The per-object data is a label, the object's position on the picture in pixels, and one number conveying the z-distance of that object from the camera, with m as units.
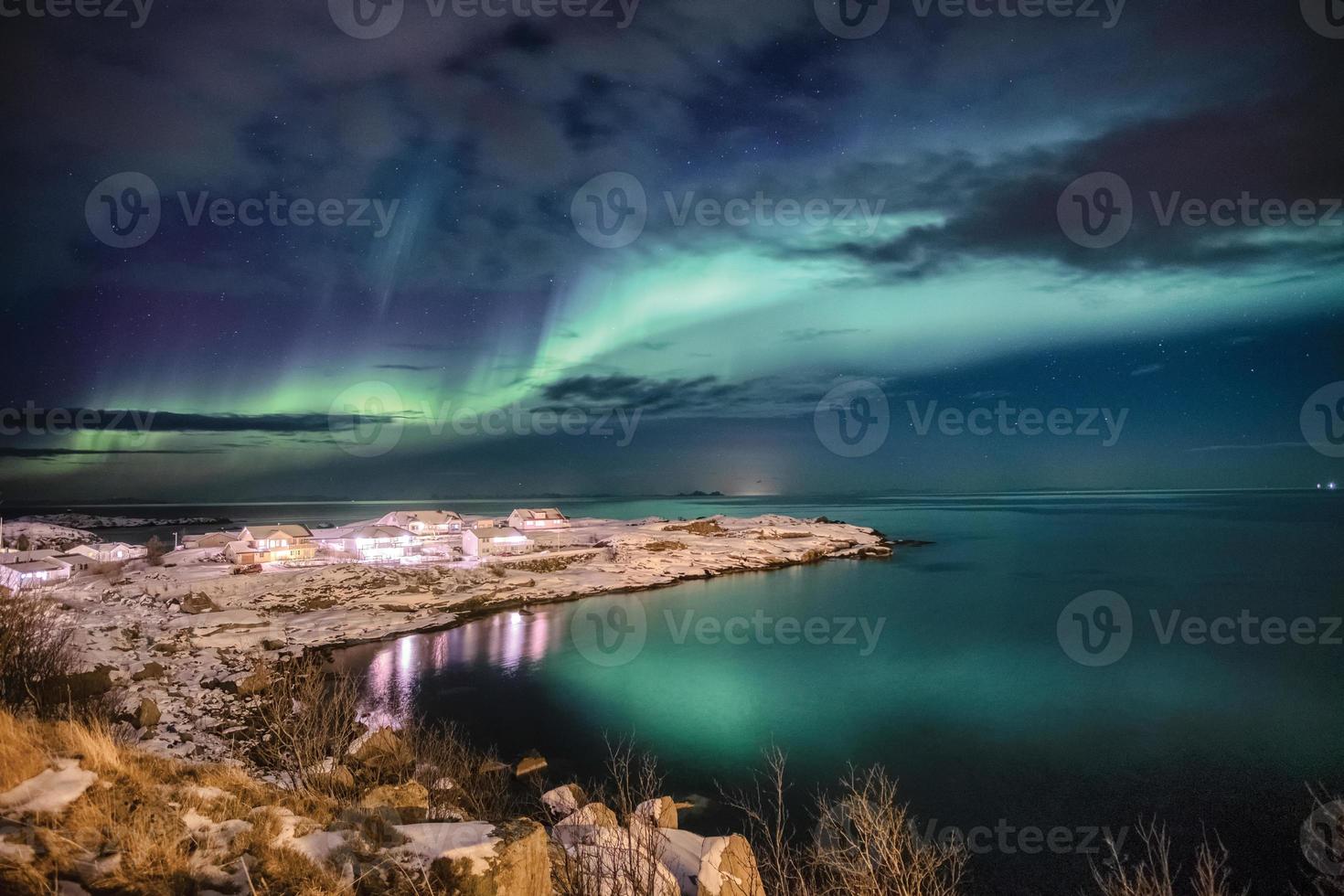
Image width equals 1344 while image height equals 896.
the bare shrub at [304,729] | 12.86
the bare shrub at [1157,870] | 12.23
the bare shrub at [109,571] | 39.50
